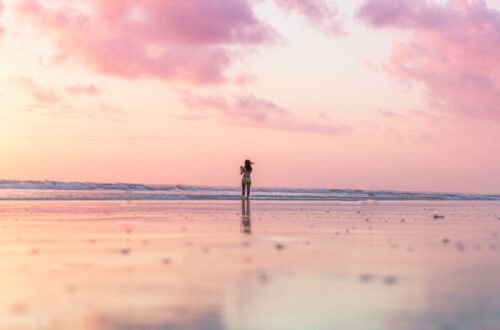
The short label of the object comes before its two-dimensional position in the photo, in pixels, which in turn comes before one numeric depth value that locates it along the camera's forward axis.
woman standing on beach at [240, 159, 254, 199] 44.41
